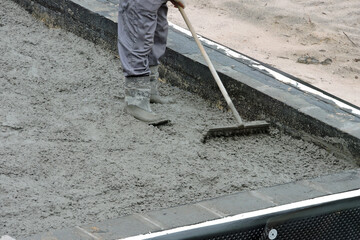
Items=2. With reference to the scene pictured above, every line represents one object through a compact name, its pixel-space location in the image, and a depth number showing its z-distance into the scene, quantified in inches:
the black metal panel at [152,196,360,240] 219.5
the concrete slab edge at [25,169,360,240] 229.1
